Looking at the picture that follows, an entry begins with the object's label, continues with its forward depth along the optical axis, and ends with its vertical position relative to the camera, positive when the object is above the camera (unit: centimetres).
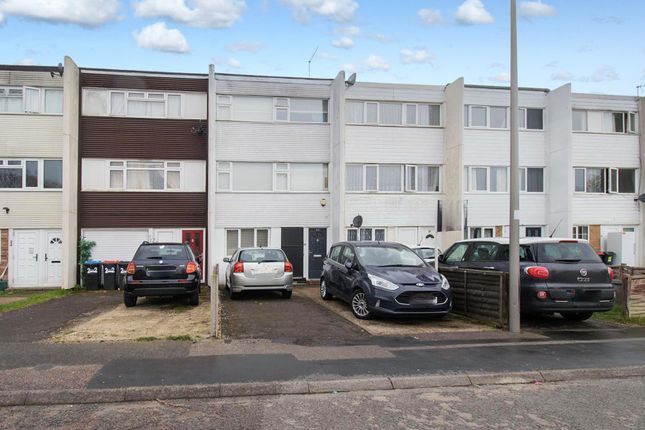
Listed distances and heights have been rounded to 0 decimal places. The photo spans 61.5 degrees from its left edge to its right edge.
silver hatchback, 1426 -131
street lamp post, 970 +18
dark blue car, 1012 -114
